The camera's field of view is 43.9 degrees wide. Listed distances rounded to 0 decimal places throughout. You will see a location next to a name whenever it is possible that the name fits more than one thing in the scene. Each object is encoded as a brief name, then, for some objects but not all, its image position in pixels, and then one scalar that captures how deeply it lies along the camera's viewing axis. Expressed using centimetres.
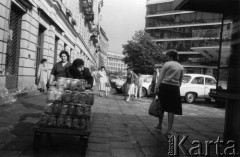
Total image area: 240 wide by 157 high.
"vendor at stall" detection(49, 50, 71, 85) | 554
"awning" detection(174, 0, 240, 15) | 548
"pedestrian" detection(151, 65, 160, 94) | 1262
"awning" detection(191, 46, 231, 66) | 2622
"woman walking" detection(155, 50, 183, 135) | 595
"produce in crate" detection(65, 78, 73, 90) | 448
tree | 4284
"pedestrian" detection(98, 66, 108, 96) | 1644
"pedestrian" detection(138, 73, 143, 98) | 1738
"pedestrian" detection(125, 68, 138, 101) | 1477
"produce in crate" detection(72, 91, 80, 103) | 440
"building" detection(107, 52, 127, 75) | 18000
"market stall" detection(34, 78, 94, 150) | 426
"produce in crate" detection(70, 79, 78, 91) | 447
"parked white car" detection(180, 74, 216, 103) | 1691
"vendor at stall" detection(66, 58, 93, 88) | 486
